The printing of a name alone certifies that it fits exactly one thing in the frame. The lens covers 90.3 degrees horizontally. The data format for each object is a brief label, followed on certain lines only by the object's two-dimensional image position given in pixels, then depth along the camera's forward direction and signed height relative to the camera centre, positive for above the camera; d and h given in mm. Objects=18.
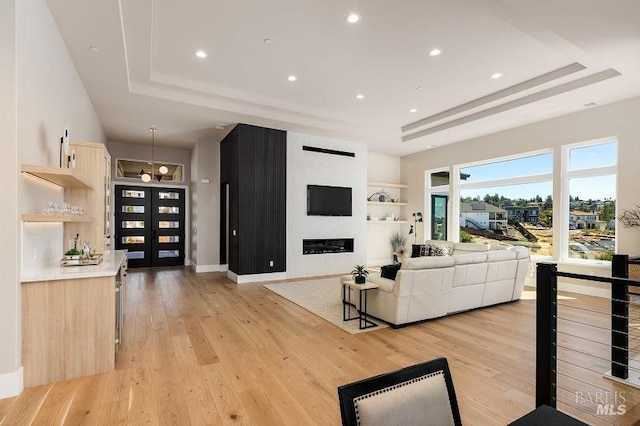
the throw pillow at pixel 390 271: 4246 -792
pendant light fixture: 8000 +1173
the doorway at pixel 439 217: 9102 -119
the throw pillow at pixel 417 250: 7152 -862
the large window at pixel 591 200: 5887 +258
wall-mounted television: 7656 +295
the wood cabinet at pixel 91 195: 3943 +199
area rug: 4199 -1464
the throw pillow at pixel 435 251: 6730 -810
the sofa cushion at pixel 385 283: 4004 -917
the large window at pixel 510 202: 6832 +261
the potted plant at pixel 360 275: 4160 -823
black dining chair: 912 -578
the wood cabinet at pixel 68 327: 2561 -974
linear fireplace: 7680 -838
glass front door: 8586 -358
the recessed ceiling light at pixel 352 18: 3590 +2226
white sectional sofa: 3946 -1001
